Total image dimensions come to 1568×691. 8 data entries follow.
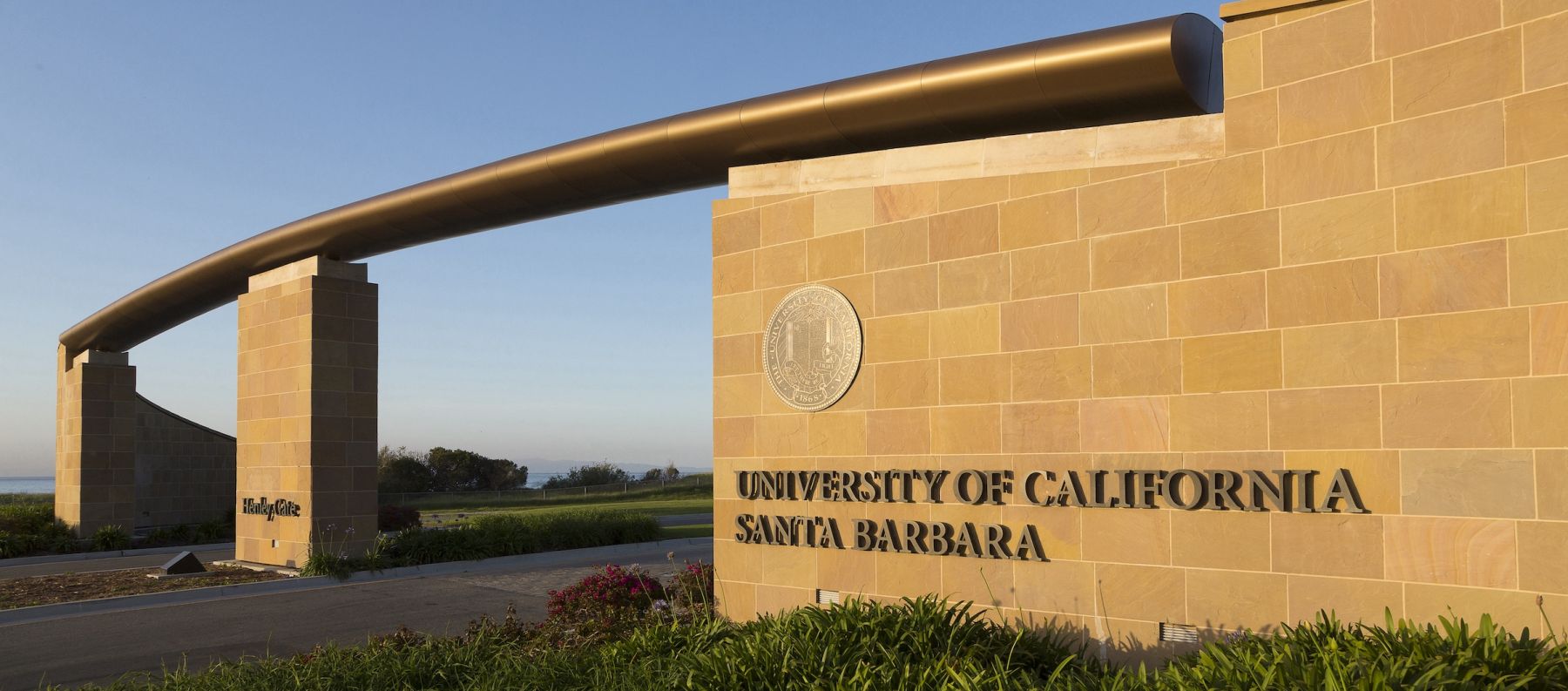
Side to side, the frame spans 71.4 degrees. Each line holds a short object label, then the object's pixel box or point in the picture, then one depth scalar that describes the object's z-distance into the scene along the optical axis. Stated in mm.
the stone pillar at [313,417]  19234
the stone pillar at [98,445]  27000
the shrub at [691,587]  13455
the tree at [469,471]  56031
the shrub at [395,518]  28906
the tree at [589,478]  59250
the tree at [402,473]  53312
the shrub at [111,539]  26016
